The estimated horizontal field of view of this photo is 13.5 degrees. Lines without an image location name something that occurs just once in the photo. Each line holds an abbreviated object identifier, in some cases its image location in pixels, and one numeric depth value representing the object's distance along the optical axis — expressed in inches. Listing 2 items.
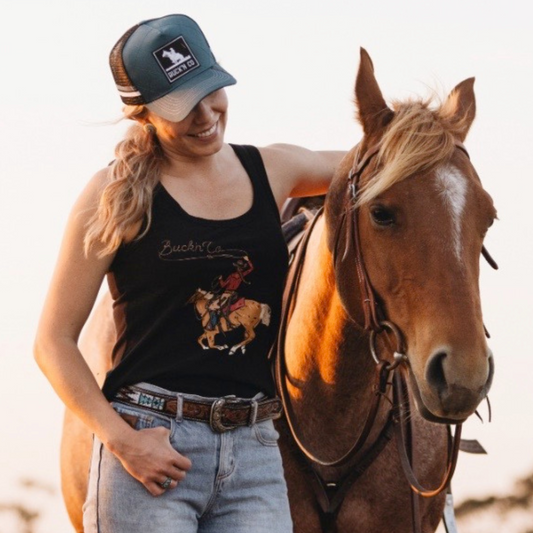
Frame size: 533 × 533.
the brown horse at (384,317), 236.0
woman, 240.6
